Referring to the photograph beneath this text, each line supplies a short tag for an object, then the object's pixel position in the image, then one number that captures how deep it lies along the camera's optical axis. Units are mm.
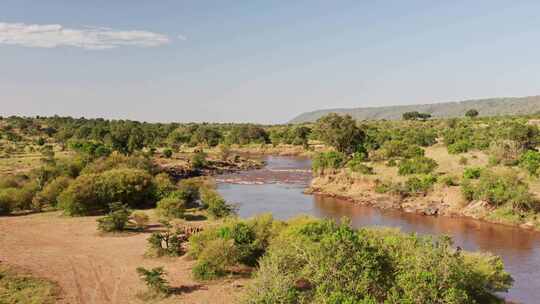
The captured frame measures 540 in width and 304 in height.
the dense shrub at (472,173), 43831
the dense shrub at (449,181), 43625
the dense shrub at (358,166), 52694
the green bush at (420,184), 44156
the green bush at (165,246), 26328
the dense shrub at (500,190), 36531
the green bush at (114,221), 31953
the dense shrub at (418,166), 49031
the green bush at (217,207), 36781
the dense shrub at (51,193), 41000
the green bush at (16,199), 39312
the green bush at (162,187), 43219
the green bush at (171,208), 36625
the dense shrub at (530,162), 43969
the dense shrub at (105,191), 38344
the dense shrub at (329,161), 57156
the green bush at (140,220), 34006
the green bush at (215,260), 22750
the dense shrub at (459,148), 64375
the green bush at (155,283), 20688
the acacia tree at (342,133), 70188
